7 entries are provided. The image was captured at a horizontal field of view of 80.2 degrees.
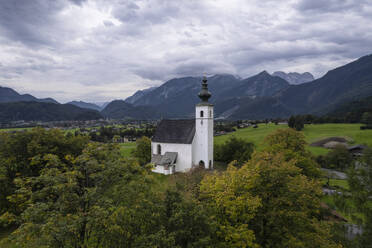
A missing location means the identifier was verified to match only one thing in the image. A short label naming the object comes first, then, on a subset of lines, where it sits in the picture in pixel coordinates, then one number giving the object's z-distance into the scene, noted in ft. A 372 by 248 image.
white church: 138.31
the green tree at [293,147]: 93.97
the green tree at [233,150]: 163.59
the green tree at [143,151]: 168.66
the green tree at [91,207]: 29.91
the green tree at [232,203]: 41.30
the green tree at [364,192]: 39.42
